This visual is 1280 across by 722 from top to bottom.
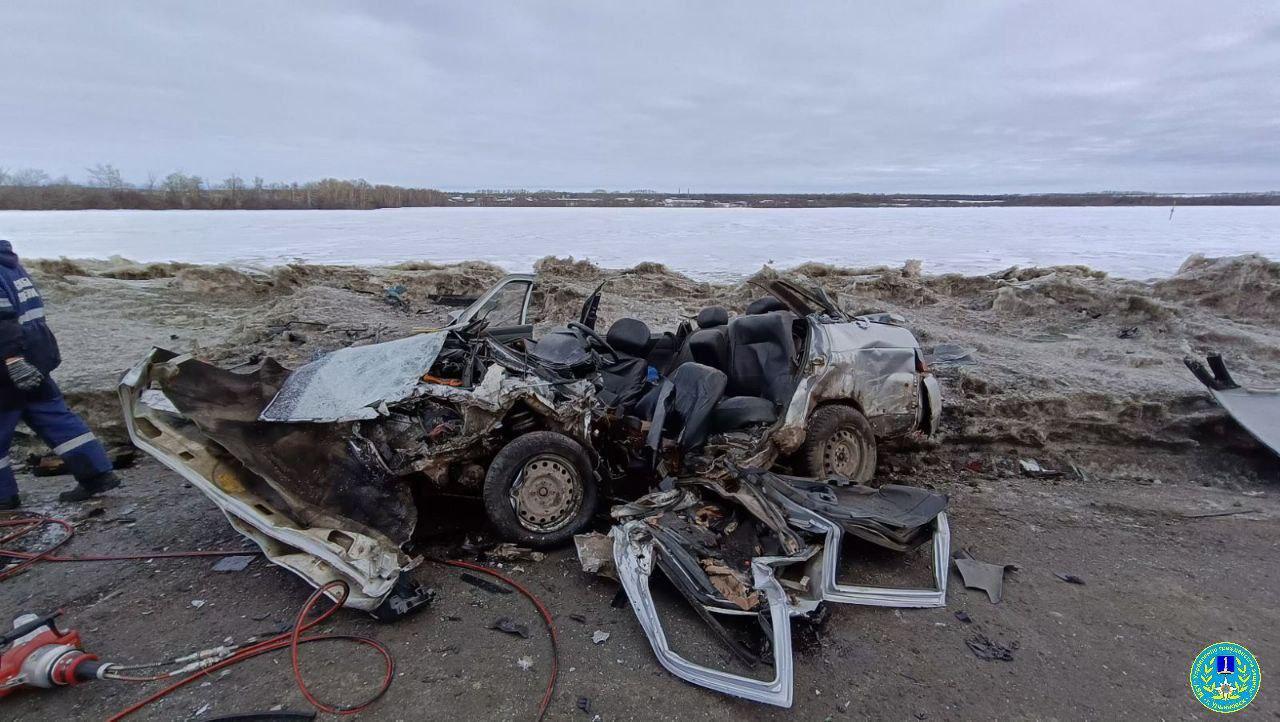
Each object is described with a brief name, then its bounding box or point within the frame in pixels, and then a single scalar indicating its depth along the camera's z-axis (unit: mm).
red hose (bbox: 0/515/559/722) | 2496
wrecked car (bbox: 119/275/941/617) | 3139
